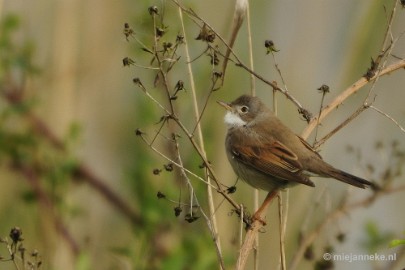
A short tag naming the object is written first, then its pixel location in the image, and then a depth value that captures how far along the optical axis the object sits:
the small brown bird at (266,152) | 10.40
